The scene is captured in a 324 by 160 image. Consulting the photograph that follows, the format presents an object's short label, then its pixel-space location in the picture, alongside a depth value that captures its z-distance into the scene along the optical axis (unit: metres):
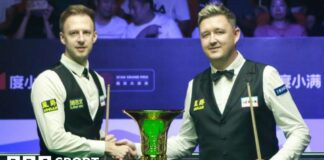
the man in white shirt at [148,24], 5.77
